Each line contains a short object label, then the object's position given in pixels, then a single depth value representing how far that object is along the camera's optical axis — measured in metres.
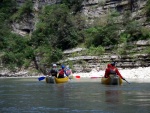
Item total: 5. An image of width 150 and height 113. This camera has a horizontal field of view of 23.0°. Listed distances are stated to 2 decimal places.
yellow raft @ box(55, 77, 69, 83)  27.97
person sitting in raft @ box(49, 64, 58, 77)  28.67
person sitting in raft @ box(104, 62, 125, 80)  25.12
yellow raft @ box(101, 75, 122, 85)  24.56
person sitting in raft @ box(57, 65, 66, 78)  28.45
